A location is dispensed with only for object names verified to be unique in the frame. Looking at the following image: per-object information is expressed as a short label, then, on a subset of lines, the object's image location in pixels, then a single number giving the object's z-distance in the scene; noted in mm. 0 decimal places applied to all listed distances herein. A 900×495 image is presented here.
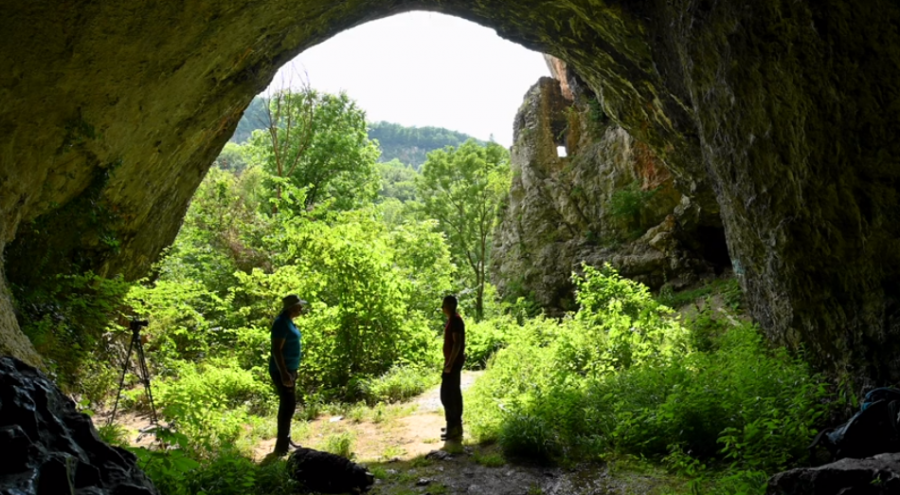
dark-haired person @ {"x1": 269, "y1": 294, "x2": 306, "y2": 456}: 6301
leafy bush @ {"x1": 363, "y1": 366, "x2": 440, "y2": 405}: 9906
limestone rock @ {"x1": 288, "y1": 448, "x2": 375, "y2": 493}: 4934
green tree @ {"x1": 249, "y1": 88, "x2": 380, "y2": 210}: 23016
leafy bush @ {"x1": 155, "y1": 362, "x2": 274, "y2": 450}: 6141
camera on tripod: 5480
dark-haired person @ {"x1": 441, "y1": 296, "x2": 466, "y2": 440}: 6812
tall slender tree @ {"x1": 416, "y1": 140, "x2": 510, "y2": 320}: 27734
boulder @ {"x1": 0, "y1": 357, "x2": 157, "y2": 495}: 2455
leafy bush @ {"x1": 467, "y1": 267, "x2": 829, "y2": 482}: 4559
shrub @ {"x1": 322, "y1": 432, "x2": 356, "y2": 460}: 6441
